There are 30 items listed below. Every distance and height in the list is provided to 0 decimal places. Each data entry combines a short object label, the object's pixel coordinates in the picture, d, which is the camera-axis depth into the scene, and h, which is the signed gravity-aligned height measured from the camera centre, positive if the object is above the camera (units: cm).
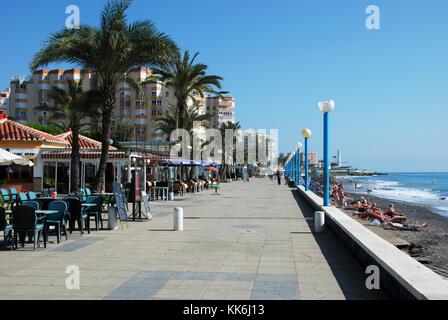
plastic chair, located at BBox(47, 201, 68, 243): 1079 -104
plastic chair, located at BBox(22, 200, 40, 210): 1070 -78
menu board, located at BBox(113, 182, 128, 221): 1394 -94
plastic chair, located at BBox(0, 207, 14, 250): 991 -115
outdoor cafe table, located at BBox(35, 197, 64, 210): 1265 -85
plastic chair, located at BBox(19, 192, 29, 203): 1375 -81
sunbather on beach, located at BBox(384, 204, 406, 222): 2381 -240
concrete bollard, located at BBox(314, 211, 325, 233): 1264 -139
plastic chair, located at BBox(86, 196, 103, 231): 1307 -107
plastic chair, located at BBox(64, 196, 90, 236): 1227 -106
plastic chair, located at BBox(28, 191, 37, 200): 1437 -81
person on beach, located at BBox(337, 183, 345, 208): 3406 -213
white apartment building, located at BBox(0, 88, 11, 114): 10426 +1386
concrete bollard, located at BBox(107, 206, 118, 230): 1336 -136
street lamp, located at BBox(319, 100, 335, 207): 1559 +84
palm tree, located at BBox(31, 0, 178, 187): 1998 +461
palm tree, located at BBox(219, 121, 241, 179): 8265 +621
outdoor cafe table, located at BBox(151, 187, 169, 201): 2589 -131
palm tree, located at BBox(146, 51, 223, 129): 3409 +591
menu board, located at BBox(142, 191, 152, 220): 1569 -118
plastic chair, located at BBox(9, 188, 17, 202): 1635 -85
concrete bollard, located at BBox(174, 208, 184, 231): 1316 -136
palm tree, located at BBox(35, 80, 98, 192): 2145 +278
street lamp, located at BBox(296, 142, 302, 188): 3420 +61
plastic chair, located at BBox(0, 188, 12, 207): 1533 -94
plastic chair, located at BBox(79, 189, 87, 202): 1510 -87
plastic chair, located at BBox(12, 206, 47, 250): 966 -97
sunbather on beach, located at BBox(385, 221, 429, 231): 2206 -265
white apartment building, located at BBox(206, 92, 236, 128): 13875 +1588
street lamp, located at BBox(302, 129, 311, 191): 2589 +146
